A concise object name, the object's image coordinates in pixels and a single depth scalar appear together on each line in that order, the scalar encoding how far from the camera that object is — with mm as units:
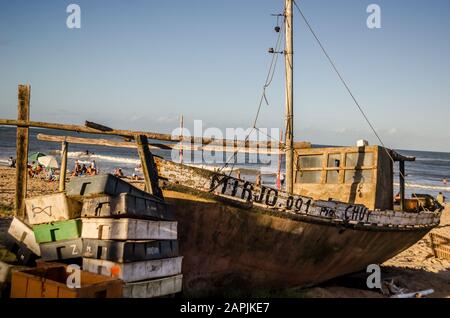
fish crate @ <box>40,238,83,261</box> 6469
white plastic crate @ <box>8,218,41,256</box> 7227
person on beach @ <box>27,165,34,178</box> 30734
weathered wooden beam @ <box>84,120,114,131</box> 8602
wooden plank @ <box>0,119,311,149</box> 9023
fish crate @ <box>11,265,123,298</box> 5016
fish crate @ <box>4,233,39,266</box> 7152
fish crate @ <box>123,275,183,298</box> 5953
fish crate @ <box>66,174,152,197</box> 6566
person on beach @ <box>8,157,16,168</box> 39503
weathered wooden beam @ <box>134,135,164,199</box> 7891
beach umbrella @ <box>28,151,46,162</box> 33662
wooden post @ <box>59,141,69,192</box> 9938
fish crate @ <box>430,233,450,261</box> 15945
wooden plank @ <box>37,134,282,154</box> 9552
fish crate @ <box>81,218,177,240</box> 6121
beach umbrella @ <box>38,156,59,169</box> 31484
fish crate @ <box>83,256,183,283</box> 5863
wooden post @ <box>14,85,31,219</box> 9438
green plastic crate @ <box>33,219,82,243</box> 6574
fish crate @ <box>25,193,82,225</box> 6953
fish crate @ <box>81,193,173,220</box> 6270
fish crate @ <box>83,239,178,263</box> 5957
